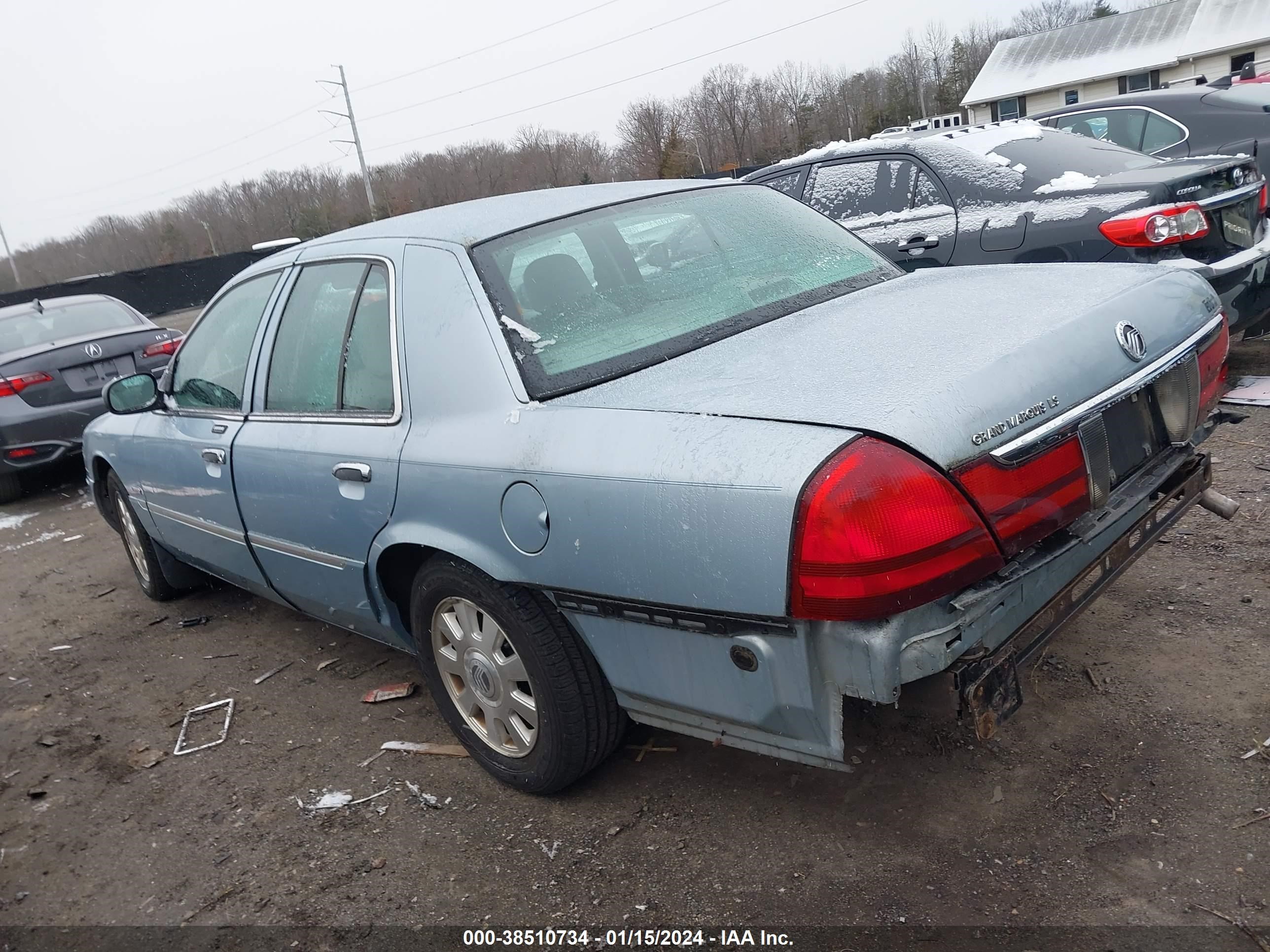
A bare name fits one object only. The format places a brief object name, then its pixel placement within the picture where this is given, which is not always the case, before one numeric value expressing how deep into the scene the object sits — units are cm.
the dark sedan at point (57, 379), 769
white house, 4225
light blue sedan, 197
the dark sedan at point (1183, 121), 715
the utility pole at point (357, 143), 5275
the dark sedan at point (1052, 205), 494
